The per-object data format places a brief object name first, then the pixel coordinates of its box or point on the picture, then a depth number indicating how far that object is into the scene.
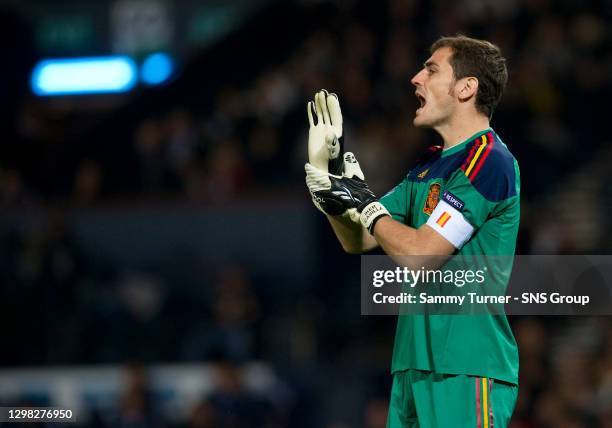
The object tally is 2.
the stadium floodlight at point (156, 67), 40.06
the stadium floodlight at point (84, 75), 40.62
